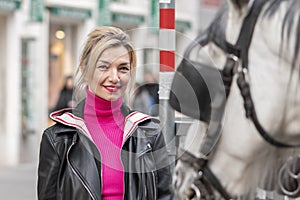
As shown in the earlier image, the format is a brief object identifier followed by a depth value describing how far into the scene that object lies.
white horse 2.73
